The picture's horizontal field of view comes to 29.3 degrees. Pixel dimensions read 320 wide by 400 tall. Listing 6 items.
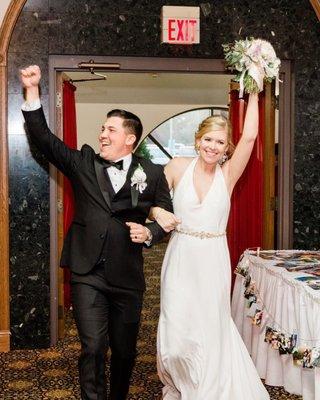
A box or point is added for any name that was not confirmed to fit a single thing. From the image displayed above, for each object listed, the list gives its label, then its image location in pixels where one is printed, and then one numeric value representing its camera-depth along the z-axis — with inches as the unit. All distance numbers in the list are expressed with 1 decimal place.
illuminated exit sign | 183.6
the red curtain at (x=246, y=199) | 214.1
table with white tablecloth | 121.6
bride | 126.4
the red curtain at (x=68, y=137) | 215.9
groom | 113.5
